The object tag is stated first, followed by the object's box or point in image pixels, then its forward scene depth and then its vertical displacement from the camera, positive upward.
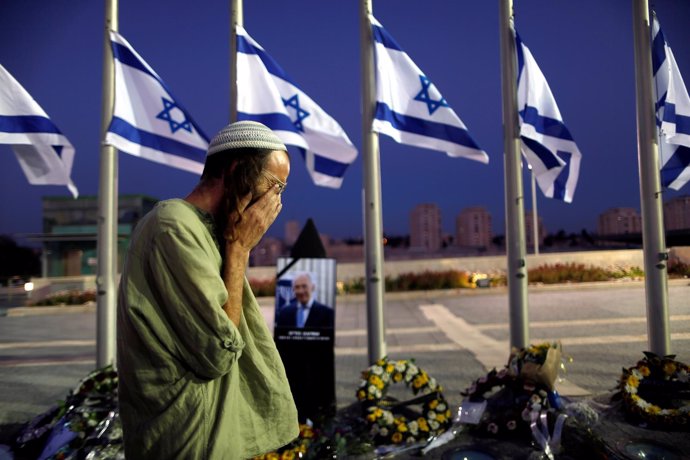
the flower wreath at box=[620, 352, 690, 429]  3.59 -1.24
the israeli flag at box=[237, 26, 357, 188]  4.75 +1.67
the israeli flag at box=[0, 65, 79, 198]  4.14 +1.26
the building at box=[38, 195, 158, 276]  21.14 +1.31
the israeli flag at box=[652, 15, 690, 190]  4.43 +1.47
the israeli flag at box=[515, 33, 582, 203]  4.64 +1.30
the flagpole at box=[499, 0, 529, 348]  4.53 +0.65
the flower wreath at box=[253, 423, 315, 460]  3.30 -1.48
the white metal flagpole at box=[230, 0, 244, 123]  4.74 +2.38
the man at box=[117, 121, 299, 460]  1.08 -0.11
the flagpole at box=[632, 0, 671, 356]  4.27 +0.56
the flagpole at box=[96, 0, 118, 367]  4.45 +0.31
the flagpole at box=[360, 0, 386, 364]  4.50 +0.27
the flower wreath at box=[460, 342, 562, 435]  3.59 -1.21
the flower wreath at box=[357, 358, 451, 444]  3.64 -1.32
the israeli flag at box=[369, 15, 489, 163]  4.66 +1.57
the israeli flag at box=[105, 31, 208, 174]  4.57 +1.58
